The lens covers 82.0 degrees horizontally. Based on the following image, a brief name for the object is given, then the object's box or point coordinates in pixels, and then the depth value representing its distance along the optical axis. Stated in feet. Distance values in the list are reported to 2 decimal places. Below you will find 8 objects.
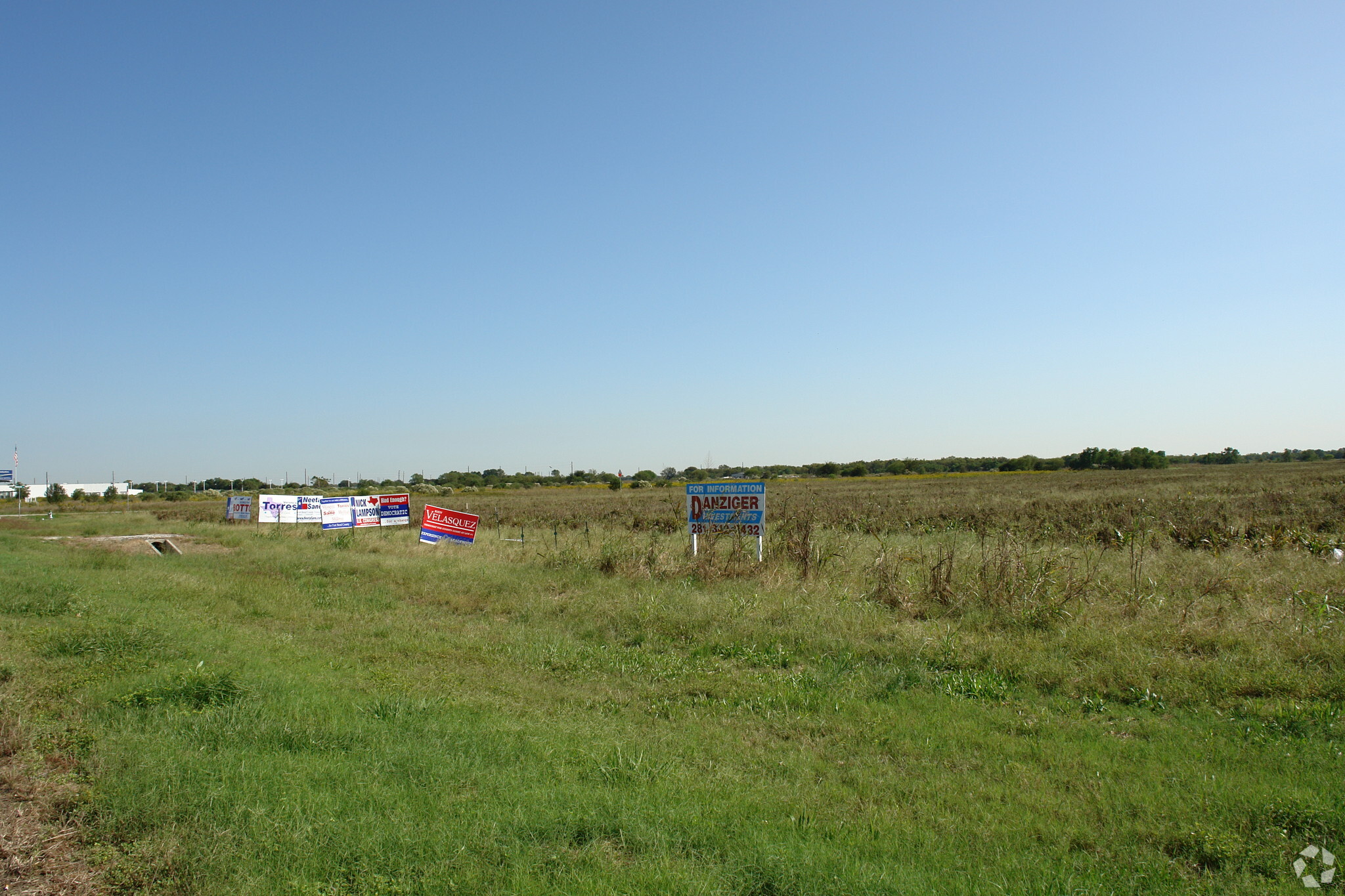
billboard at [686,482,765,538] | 53.26
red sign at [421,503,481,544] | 80.33
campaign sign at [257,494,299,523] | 112.47
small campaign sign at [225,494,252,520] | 133.80
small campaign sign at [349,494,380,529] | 99.30
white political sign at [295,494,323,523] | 117.08
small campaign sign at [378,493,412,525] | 100.07
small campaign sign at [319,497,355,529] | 94.81
